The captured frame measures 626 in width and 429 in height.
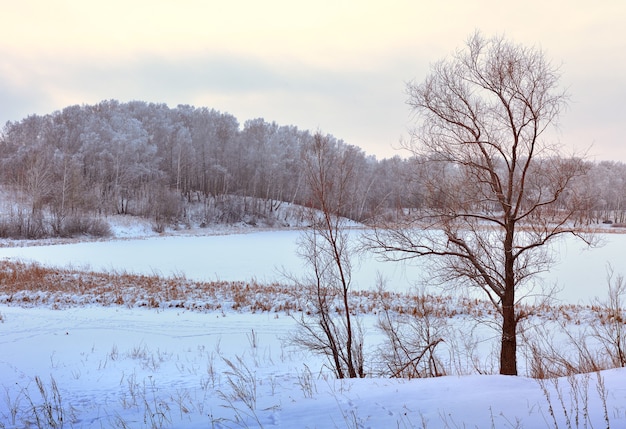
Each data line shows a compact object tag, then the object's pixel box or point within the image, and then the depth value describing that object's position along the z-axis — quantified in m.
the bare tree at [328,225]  9.40
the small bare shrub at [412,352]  8.80
